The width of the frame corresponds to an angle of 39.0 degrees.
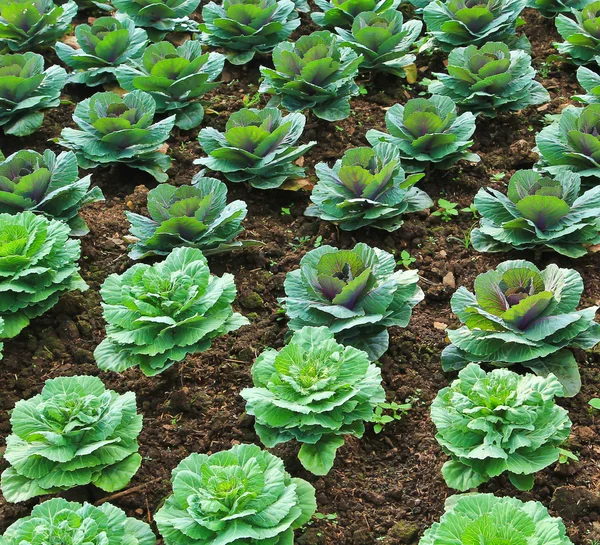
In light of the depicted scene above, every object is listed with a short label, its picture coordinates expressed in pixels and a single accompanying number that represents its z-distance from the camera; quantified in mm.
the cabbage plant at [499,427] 3428
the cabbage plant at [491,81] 5695
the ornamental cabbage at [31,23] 6426
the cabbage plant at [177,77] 5777
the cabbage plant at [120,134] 5367
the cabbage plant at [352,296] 4137
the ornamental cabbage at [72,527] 3129
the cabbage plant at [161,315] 3896
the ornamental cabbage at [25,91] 5719
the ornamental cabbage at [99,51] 6180
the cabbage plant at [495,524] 2904
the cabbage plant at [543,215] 4598
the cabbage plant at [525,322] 3969
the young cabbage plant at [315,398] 3559
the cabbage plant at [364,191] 4875
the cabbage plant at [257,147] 5195
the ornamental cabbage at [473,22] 6266
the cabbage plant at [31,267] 4297
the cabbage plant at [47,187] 4855
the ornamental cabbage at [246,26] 6379
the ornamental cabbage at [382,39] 6098
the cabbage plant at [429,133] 5246
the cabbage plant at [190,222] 4656
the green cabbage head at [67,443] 3512
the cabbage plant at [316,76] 5730
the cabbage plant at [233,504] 3188
